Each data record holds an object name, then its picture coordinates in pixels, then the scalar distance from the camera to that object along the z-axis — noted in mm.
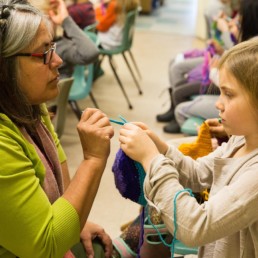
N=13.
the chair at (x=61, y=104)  2471
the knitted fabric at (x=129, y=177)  1295
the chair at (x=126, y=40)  4012
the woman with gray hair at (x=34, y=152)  1082
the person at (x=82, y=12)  3689
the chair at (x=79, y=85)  3314
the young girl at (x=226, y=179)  1047
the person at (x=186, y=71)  3422
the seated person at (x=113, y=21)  4168
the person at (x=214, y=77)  2719
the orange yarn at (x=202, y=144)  1674
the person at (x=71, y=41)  3035
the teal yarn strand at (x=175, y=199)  1056
